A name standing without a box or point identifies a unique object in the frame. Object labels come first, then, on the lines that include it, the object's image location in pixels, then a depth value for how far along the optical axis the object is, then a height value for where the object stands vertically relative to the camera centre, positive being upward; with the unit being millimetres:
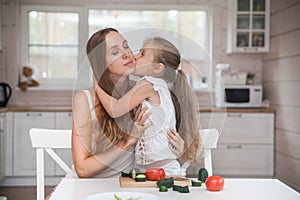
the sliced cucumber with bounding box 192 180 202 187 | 1575 -342
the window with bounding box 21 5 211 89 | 5273 +533
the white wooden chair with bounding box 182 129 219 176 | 1627 -215
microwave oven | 4938 -187
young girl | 1542 -87
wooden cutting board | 1538 -337
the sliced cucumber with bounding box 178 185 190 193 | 1474 -337
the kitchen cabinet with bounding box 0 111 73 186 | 4750 -627
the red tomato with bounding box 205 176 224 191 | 1512 -329
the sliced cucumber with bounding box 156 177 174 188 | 1508 -325
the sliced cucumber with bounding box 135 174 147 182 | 1549 -320
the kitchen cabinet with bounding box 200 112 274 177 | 4793 -658
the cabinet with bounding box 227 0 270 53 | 5031 +517
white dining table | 1438 -352
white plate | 1412 -347
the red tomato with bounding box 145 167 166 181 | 1540 -306
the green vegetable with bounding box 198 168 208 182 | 1621 -327
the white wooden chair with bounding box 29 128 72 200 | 1900 -274
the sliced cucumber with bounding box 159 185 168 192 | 1486 -340
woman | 1570 -152
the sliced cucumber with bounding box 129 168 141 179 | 1591 -313
